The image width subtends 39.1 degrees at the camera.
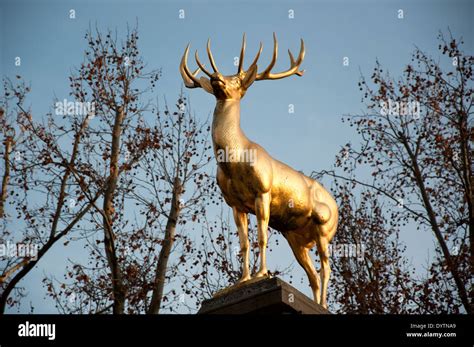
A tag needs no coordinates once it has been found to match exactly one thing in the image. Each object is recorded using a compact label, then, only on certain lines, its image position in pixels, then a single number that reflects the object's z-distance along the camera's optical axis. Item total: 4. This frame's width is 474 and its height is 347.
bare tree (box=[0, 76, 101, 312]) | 12.42
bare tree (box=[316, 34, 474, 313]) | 13.20
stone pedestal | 7.22
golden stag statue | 7.99
